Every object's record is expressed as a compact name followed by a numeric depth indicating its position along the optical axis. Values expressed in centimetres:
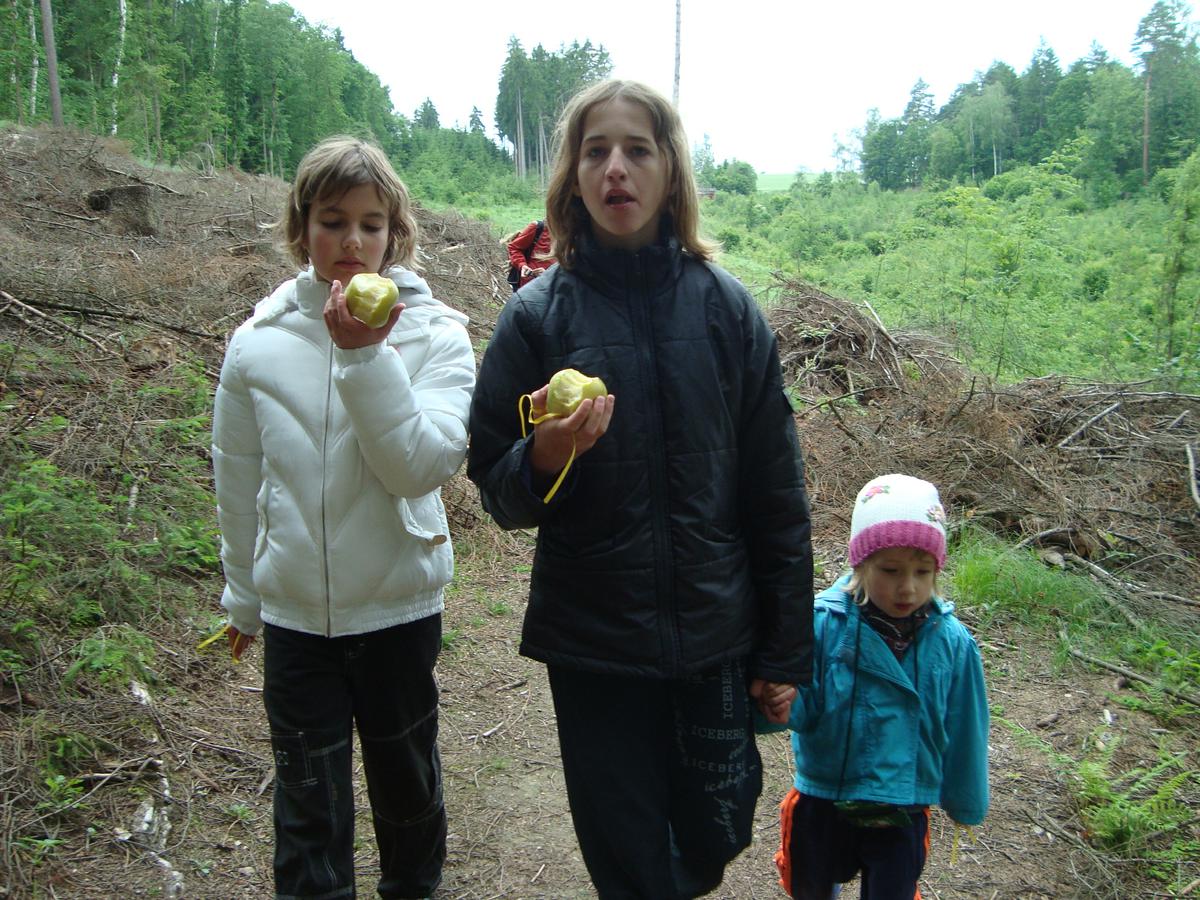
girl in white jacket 200
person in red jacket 764
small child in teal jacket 198
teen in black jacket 178
